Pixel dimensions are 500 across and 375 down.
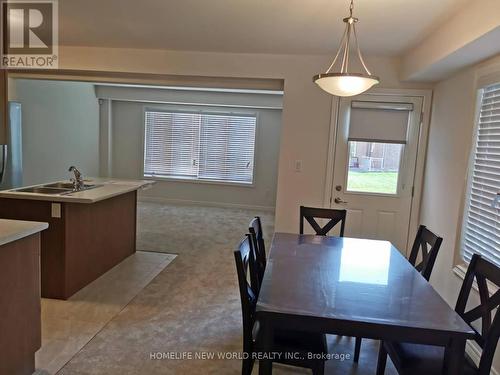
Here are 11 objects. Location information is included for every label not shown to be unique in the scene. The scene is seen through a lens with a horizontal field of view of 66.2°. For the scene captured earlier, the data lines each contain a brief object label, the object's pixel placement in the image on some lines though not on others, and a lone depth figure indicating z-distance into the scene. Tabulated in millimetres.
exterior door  4086
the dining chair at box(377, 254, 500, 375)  1715
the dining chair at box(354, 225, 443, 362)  2400
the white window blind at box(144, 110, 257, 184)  8141
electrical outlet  3269
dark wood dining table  1593
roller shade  4086
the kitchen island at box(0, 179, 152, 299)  3279
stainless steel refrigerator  4855
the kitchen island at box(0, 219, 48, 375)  2002
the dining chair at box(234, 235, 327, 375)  1914
